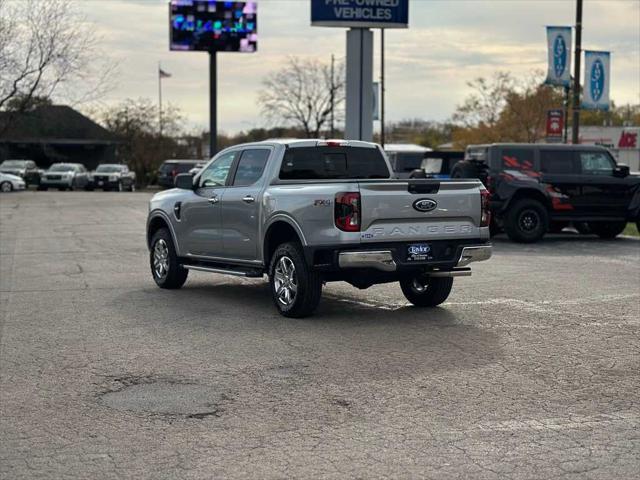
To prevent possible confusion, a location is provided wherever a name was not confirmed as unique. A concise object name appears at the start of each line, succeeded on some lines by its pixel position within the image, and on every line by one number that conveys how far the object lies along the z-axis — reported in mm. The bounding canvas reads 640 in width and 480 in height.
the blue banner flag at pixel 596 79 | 28406
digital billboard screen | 37344
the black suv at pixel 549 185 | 19469
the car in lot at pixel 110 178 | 55406
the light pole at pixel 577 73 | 26953
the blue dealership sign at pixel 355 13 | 28578
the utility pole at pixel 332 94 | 70325
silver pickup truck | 9469
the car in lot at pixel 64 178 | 54844
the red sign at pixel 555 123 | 28469
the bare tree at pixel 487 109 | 72188
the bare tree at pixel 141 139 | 77625
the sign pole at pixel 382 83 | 51469
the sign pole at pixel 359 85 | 29250
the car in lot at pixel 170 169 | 48250
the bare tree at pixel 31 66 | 52438
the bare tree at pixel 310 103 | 71188
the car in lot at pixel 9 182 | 51906
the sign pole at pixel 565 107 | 30288
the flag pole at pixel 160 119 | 79638
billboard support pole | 39531
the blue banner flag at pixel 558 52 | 27156
